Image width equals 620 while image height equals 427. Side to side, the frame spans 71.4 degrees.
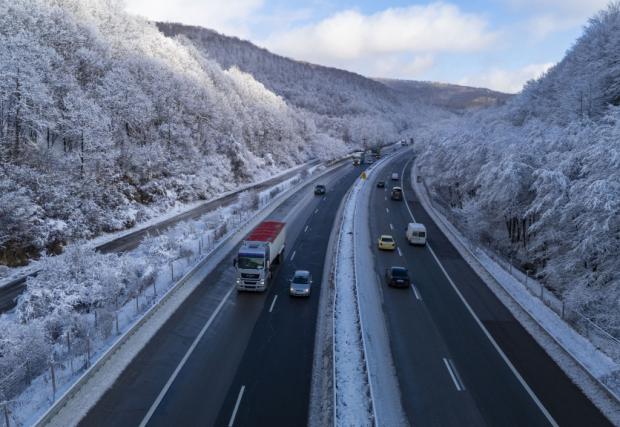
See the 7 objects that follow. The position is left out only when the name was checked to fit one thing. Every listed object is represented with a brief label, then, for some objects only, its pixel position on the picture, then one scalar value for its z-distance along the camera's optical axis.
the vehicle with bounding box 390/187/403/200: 59.37
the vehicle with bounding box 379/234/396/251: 35.00
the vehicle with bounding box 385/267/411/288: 26.47
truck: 25.08
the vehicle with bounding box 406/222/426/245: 36.81
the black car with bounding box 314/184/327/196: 62.88
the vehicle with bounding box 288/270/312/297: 24.48
